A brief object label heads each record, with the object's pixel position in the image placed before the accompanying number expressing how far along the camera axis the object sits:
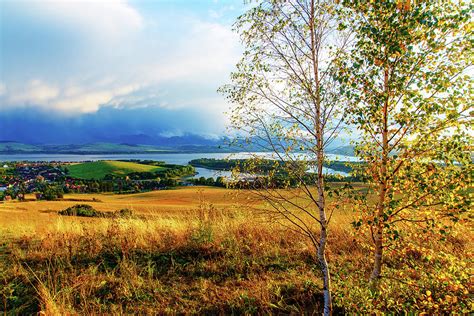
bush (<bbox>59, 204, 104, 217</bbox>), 16.81
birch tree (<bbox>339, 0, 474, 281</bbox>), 3.41
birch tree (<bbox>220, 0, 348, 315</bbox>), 4.50
